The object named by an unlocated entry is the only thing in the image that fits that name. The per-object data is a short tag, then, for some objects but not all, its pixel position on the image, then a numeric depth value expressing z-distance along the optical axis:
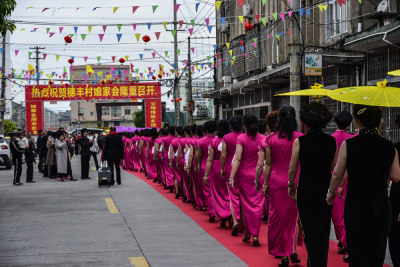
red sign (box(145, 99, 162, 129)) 43.94
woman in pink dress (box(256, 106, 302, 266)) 6.70
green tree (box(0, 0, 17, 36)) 9.56
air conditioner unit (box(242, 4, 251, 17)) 28.28
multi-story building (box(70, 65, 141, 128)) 118.98
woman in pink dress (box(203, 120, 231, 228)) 9.30
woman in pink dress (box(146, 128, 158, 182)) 18.92
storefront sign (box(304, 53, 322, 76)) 15.64
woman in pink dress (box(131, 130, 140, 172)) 23.85
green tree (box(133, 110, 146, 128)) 105.35
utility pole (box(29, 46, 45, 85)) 65.18
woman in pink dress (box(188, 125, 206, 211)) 11.10
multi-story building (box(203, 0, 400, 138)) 15.50
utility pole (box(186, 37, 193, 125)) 36.74
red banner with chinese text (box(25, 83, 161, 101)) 42.50
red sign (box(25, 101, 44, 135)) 43.19
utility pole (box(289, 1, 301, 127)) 14.74
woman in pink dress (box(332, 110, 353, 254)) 7.38
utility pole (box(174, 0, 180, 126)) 36.76
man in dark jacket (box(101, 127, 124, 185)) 17.23
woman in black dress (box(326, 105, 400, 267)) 4.83
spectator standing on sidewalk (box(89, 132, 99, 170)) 23.17
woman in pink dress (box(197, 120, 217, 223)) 9.79
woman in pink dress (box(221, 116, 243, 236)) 8.52
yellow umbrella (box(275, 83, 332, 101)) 11.76
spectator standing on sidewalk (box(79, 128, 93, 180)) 20.12
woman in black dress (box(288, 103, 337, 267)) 5.66
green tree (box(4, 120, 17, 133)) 76.69
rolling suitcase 16.42
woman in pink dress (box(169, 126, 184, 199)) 13.61
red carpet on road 6.84
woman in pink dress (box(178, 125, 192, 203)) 12.42
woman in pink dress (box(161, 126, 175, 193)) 14.72
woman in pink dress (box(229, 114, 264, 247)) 8.00
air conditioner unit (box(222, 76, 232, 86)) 33.87
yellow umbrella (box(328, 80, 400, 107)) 6.06
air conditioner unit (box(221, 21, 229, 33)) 34.08
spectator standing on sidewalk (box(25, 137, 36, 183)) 18.72
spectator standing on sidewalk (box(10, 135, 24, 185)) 18.06
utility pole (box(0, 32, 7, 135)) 43.51
